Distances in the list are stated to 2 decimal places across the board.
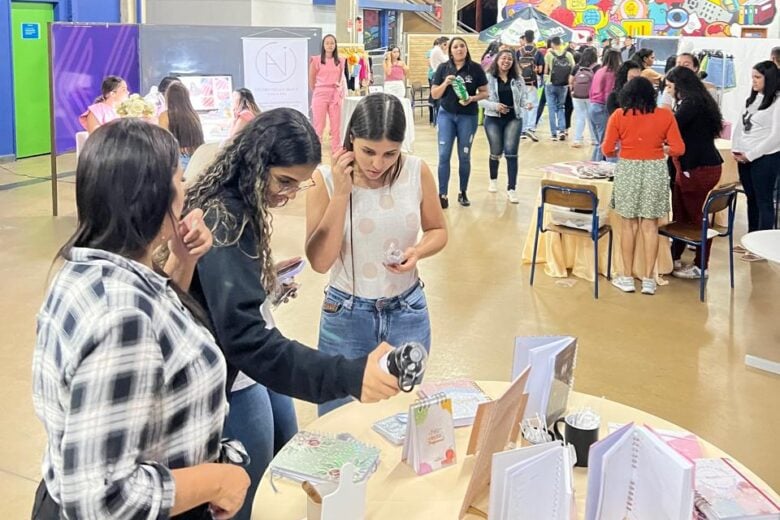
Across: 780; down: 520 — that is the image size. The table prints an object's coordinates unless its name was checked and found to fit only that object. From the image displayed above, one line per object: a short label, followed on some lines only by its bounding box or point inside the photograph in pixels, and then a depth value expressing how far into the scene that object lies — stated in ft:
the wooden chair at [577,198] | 17.21
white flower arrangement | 21.70
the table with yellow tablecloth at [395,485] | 5.78
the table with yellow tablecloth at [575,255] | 19.01
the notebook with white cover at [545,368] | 6.50
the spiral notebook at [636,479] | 4.82
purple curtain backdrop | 23.38
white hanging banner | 25.16
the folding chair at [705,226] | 16.97
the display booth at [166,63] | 23.58
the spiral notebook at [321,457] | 6.07
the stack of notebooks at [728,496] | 5.50
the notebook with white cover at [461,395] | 7.08
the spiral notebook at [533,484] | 4.91
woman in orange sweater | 16.99
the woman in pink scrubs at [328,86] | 33.07
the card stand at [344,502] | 4.75
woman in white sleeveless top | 8.05
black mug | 6.34
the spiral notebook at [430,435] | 6.19
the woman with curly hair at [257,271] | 5.43
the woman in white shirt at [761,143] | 19.21
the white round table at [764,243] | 12.39
